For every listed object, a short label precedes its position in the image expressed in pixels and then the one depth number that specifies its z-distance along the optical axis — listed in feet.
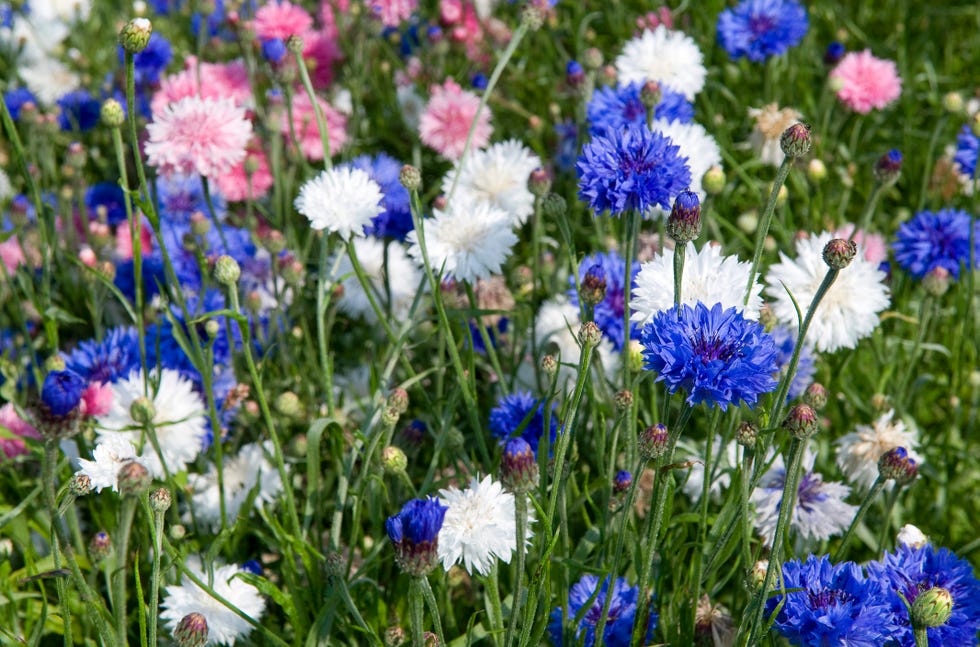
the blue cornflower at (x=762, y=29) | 4.38
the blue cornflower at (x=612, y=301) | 3.84
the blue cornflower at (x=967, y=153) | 4.21
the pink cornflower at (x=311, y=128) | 4.52
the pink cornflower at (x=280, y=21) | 4.62
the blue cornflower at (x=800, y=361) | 3.85
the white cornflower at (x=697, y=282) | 3.48
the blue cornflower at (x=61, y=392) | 3.41
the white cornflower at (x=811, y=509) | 3.66
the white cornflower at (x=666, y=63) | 4.19
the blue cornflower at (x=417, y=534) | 3.25
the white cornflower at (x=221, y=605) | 3.59
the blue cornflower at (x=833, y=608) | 3.33
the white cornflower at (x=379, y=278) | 4.13
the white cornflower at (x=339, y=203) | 3.74
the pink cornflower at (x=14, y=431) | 3.92
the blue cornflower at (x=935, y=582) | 3.41
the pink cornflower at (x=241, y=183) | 4.42
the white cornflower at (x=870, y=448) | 3.78
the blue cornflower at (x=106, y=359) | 3.88
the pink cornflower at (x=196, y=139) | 3.98
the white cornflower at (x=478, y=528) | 3.45
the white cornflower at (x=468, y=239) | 3.79
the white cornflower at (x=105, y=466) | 3.47
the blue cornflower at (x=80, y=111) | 4.76
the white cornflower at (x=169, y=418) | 3.80
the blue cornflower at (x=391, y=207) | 4.00
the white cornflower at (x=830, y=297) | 3.71
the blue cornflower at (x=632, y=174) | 3.55
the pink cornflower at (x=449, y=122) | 4.41
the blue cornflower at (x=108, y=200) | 4.53
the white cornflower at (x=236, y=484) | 3.86
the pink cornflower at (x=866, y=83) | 4.40
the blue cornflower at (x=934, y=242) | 4.07
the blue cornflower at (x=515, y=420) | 3.72
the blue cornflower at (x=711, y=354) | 3.30
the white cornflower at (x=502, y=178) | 4.00
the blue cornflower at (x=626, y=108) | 4.00
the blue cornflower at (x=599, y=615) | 3.55
